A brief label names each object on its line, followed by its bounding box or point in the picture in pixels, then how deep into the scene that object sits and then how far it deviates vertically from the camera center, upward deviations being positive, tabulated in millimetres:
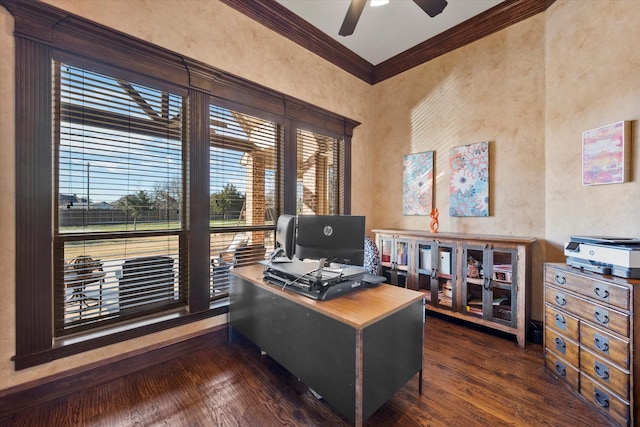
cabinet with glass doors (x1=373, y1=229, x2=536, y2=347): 2531 -665
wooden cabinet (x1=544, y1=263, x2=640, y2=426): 1527 -837
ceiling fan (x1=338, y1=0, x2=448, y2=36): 1956 +1615
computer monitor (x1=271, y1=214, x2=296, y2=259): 2084 -180
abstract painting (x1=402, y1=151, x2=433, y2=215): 3521 +406
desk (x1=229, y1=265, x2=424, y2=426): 1409 -791
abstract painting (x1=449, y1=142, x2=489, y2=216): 3053 +396
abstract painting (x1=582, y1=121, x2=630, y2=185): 2062 +483
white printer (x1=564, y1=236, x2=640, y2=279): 1589 -285
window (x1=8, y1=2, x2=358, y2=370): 1749 +250
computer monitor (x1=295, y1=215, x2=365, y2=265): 1885 -188
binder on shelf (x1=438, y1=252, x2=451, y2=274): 2945 -570
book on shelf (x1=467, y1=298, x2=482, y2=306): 2793 -954
